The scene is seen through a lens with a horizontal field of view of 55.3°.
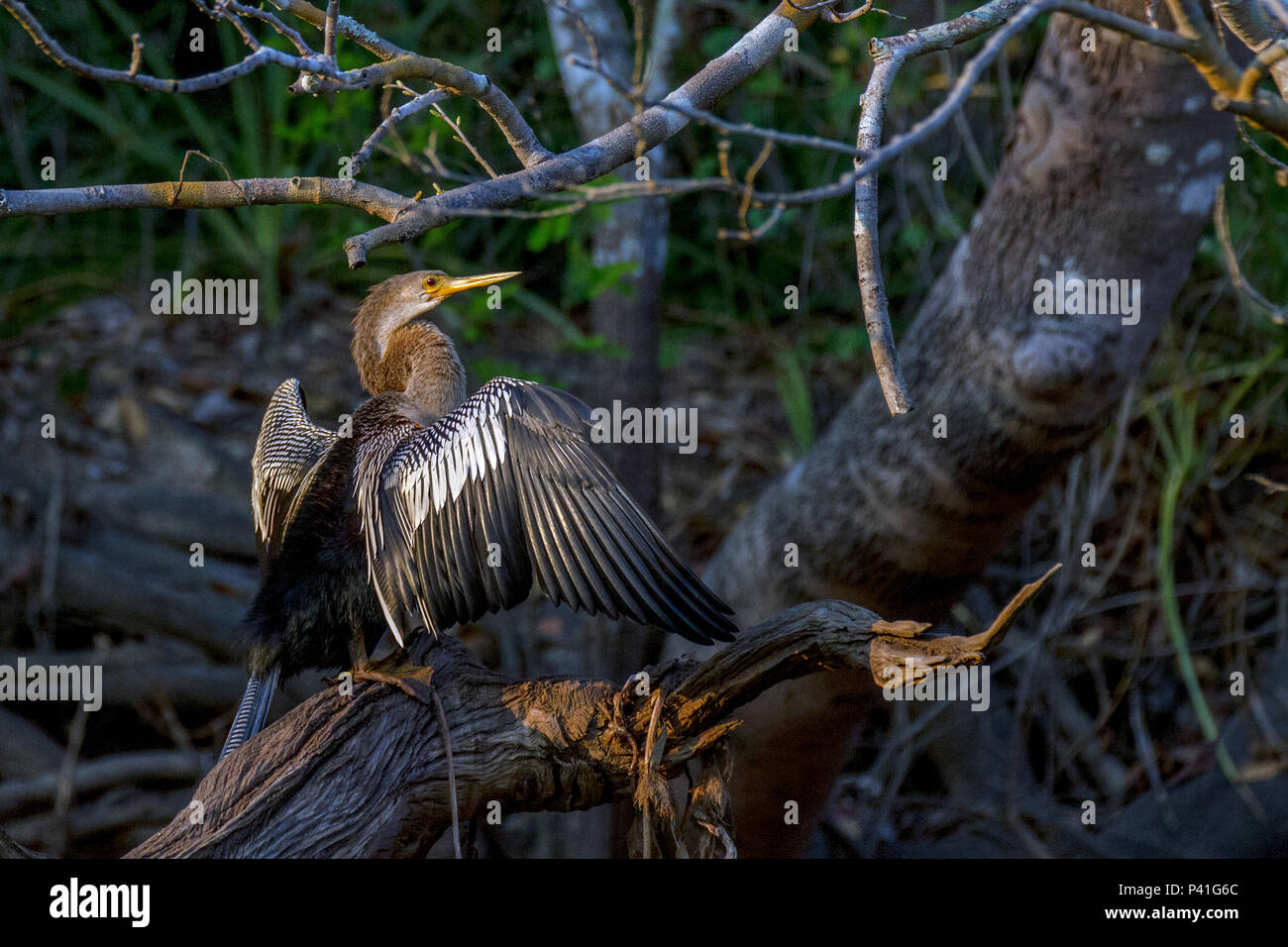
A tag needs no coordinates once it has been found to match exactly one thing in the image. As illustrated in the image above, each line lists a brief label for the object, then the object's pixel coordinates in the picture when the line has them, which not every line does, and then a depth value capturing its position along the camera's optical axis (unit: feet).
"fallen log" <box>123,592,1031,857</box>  8.75
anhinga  8.74
